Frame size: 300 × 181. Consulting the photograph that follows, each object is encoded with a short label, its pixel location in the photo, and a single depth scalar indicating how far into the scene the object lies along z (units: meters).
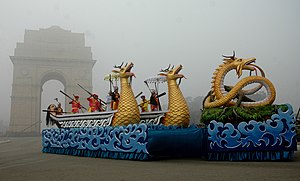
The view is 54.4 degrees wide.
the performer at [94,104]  9.11
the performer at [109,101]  8.62
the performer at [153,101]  8.85
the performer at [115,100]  8.50
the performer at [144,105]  9.29
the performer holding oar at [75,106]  10.10
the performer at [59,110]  10.05
